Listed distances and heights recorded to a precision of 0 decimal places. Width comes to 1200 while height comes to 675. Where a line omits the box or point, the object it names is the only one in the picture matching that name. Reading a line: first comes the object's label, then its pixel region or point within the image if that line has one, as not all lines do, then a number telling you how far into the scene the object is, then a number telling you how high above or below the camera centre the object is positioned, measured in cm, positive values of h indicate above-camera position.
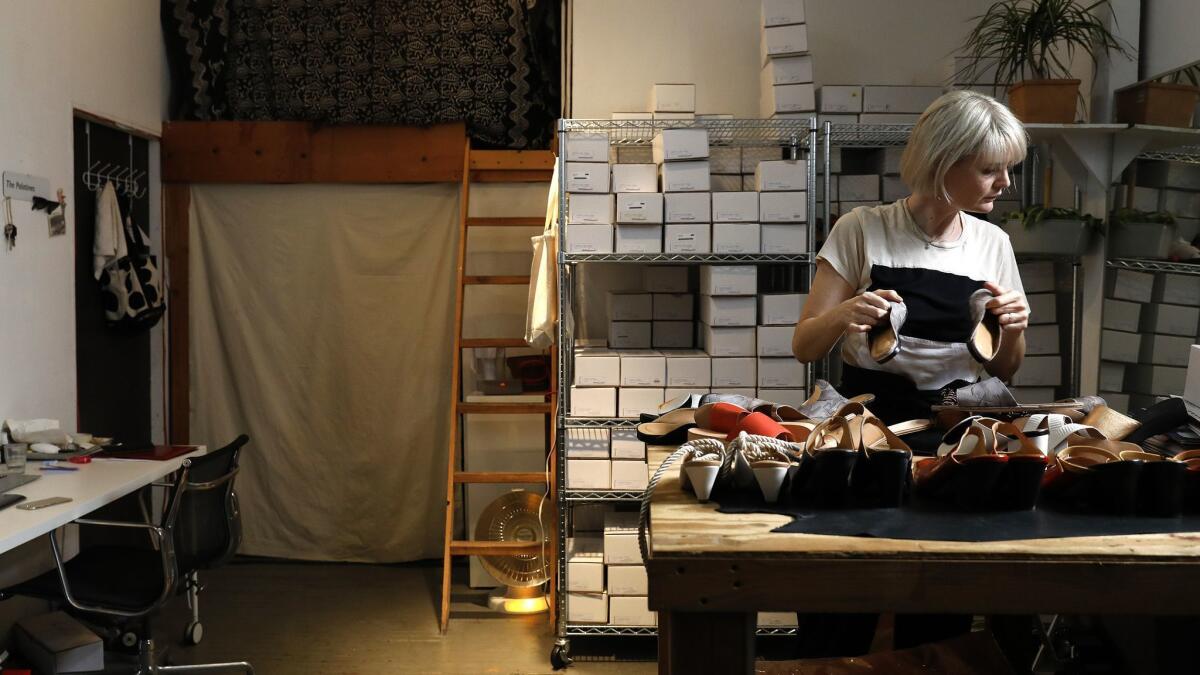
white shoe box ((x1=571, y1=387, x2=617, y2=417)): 368 -40
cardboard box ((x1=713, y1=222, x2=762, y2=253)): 360 +18
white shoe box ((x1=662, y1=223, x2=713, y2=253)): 361 +18
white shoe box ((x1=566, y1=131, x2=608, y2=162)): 361 +48
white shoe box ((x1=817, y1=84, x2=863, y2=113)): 386 +72
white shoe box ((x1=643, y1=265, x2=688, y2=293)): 395 +3
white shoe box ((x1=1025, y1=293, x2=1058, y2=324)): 374 -5
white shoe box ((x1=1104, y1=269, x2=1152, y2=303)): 342 +4
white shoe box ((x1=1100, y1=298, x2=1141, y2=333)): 347 -6
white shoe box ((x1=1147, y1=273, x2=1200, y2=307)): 325 +2
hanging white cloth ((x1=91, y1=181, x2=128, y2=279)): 421 +20
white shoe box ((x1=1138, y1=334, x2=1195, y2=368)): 327 -17
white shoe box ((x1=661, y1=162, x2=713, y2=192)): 360 +39
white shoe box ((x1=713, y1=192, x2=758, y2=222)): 360 +28
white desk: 268 -63
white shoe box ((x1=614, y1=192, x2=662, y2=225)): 359 +27
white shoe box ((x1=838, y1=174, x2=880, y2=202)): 392 +39
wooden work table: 110 -30
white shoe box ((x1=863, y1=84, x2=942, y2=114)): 388 +72
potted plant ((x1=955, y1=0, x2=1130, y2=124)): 355 +92
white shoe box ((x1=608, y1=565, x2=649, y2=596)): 374 -105
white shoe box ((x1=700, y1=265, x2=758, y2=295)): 362 +3
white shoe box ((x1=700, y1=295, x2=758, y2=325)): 363 -7
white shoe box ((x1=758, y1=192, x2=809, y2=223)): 360 +29
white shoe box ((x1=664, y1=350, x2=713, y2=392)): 364 -29
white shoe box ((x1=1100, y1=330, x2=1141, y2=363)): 348 -17
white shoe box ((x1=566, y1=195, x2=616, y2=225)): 362 +27
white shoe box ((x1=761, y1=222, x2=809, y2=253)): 362 +18
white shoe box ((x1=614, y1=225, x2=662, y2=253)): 362 +17
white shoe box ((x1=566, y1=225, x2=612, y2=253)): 362 +17
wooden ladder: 419 -24
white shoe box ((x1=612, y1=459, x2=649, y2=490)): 372 -67
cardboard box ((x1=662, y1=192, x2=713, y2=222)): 359 +28
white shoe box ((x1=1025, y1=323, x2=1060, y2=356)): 373 -16
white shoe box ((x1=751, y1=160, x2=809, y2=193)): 360 +39
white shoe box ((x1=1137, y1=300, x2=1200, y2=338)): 324 -7
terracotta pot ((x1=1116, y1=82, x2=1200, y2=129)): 340 +64
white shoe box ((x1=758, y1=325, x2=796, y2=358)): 362 -18
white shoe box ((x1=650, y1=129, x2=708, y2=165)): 360 +50
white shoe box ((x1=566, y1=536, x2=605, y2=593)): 376 -104
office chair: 307 -91
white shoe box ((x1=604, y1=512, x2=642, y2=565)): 372 -93
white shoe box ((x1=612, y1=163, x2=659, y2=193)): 362 +38
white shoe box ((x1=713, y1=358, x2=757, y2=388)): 363 -28
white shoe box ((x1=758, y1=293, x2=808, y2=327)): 362 -6
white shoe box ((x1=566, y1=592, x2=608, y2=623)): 377 -116
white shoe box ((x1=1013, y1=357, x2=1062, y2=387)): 374 -28
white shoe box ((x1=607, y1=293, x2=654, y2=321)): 388 -7
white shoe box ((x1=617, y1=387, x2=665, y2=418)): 367 -39
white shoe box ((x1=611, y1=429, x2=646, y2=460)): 372 -57
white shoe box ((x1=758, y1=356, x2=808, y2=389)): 363 -29
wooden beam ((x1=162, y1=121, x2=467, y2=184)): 480 +60
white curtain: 494 -38
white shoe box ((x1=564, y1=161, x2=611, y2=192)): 361 +38
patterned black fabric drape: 469 +102
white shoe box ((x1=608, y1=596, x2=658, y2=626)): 376 -117
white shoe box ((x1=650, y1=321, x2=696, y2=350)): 392 -18
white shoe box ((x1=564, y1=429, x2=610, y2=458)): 373 -56
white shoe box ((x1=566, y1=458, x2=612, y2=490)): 373 -66
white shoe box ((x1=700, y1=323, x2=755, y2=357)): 363 -18
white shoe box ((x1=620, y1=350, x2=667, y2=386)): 365 -29
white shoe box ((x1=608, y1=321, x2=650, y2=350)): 389 -18
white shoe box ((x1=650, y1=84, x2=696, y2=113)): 392 +71
